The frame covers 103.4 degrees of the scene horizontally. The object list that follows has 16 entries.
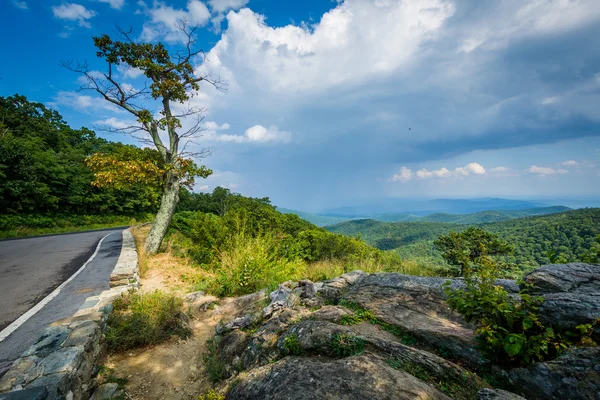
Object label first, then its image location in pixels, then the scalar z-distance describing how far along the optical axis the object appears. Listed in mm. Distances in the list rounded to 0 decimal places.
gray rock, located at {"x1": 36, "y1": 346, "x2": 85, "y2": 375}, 2822
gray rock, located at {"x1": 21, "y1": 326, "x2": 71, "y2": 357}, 3177
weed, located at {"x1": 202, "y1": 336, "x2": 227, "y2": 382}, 3988
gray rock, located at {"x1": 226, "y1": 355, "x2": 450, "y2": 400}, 2346
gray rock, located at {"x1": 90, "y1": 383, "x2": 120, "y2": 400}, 3295
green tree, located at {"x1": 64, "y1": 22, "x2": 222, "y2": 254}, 10523
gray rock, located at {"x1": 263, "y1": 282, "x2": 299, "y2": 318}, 5096
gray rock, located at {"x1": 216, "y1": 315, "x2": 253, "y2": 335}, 4934
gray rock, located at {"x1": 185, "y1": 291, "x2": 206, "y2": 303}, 6422
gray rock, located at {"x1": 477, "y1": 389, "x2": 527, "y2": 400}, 2111
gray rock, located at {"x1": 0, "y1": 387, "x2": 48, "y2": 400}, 2273
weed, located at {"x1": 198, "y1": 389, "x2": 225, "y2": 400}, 3079
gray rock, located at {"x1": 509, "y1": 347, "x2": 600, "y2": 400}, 2094
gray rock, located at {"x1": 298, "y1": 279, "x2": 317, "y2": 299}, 5961
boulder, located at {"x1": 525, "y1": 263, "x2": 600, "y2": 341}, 2670
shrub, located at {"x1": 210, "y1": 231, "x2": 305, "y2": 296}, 7063
